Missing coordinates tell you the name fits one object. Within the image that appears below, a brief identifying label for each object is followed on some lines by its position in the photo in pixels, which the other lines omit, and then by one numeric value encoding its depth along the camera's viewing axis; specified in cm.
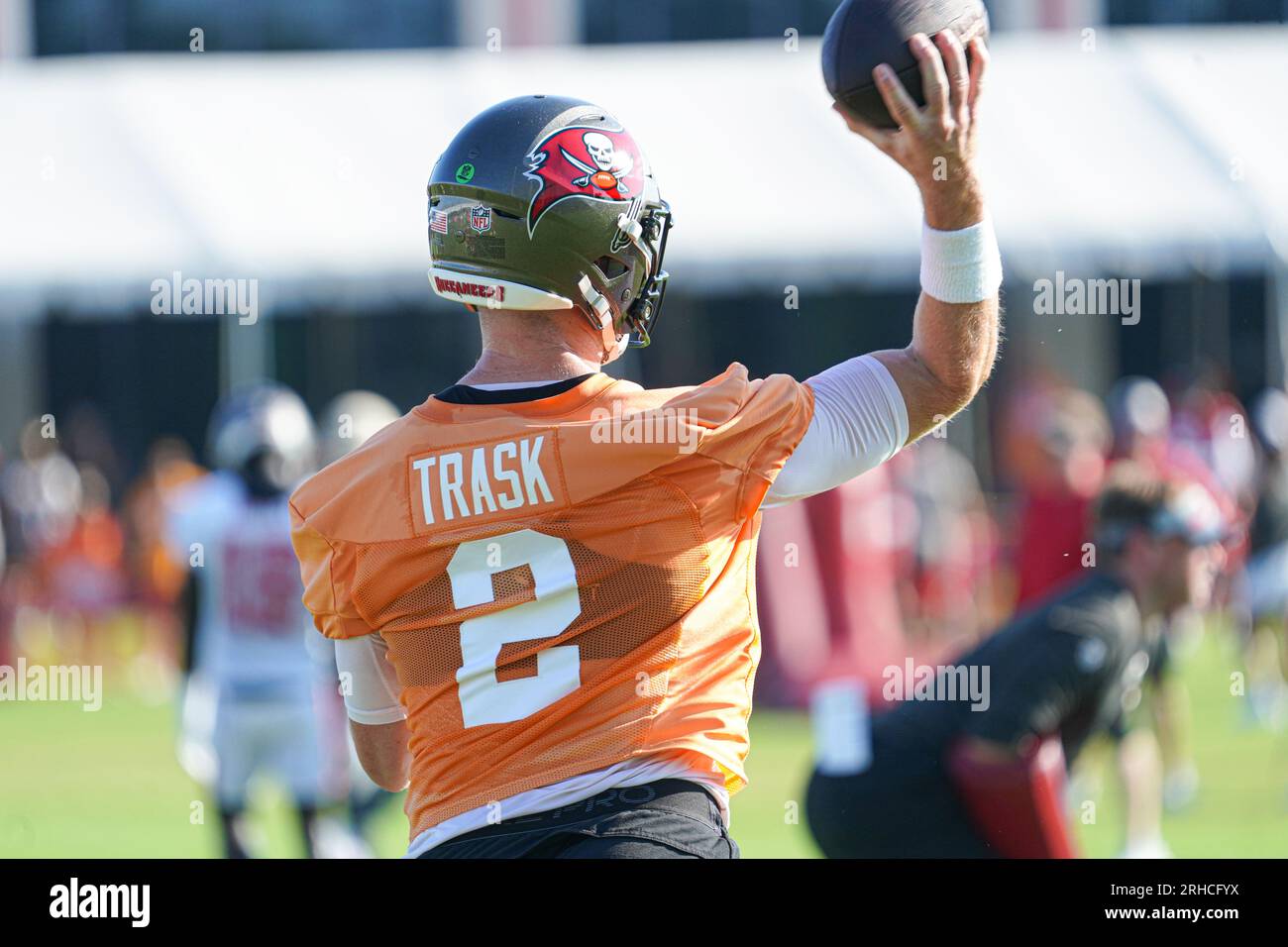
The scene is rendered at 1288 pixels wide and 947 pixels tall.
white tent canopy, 3291
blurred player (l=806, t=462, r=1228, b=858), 1013
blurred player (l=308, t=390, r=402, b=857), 1569
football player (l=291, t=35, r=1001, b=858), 518
